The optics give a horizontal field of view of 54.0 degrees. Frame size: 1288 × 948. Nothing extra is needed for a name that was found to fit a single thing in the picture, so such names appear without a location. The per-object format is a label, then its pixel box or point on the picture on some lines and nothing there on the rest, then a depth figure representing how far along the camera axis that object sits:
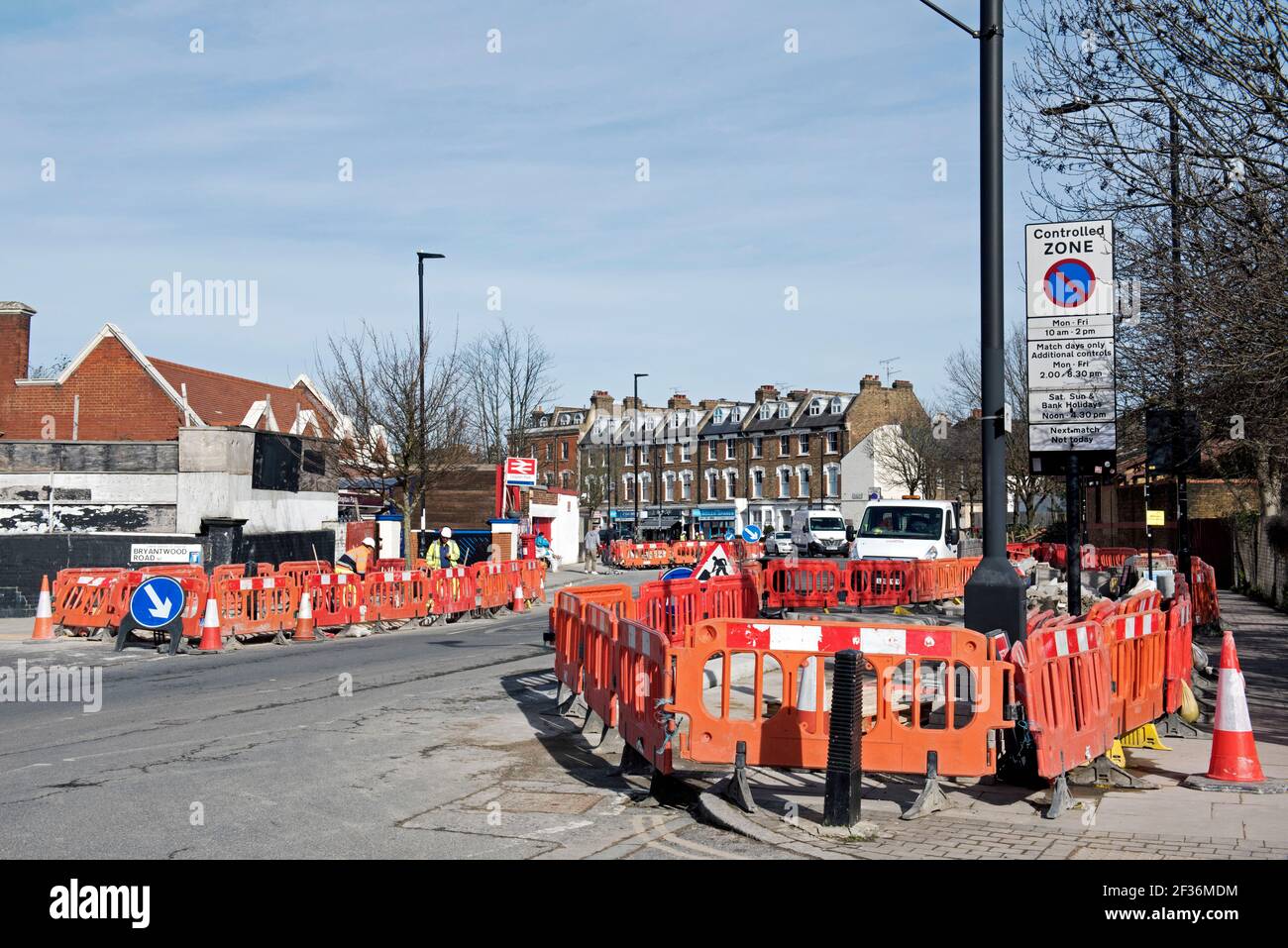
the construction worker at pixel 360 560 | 26.78
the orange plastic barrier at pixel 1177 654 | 10.89
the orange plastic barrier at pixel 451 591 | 23.86
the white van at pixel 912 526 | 27.41
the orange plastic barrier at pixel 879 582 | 23.98
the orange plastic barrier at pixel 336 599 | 21.28
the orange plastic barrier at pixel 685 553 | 53.16
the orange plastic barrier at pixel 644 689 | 8.41
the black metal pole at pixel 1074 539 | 10.65
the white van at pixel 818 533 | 54.72
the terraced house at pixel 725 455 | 82.44
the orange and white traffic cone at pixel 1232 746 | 8.59
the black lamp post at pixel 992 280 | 10.38
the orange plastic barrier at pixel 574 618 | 12.06
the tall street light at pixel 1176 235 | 13.05
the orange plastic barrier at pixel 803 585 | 23.44
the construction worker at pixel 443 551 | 26.92
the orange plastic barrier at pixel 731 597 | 18.02
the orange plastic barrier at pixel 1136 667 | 9.61
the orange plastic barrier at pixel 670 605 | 15.28
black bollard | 7.34
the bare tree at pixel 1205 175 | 12.41
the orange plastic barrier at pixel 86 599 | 20.59
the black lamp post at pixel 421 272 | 35.12
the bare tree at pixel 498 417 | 58.92
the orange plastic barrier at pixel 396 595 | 22.23
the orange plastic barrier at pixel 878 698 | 7.96
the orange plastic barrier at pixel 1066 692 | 7.96
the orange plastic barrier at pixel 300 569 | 21.42
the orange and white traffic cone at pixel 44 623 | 20.36
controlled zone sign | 10.36
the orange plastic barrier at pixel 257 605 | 19.66
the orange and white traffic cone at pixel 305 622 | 20.71
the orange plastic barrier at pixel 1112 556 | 29.95
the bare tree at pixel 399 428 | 34.25
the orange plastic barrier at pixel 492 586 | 25.42
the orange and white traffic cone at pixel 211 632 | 18.80
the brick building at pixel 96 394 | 45.78
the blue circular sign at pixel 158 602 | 18.59
